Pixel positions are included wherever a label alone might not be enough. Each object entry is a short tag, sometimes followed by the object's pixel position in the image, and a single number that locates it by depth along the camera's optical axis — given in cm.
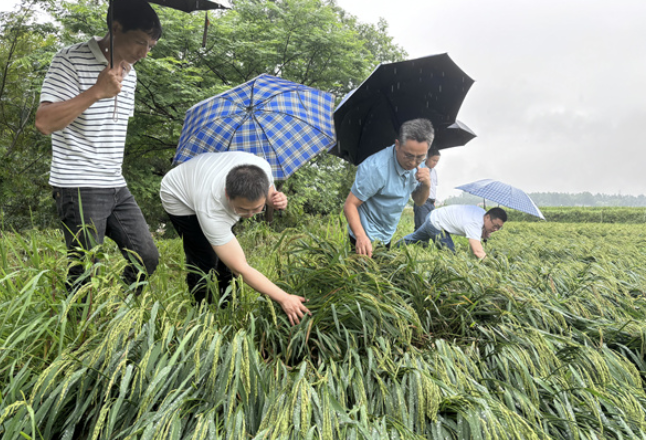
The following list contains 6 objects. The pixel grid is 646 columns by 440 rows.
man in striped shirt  170
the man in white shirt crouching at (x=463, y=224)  400
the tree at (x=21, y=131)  560
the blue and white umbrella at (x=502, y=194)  444
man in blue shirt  240
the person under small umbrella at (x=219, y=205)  175
